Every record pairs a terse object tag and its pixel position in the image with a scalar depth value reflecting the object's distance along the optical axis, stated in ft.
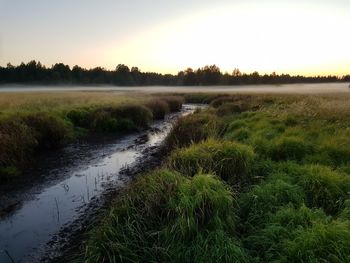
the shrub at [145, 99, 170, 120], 105.50
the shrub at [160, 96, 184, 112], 130.60
